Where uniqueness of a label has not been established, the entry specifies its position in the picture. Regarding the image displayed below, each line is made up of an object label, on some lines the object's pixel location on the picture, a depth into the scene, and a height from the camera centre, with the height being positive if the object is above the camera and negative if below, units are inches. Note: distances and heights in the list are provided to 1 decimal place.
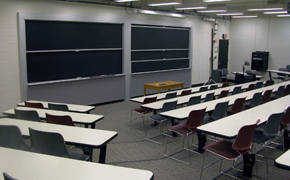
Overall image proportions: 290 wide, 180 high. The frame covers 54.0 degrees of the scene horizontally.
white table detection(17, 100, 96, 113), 205.1 -39.2
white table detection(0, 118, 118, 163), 126.0 -37.7
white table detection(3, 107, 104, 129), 166.6 -38.0
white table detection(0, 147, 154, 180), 93.1 -39.3
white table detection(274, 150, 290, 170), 109.2 -41.0
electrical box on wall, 540.9 -6.3
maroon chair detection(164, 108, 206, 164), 184.1 -43.7
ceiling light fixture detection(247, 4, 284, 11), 378.0 +66.1
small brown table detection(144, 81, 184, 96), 343.2 -36.2
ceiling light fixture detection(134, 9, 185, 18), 377.5 +60.2
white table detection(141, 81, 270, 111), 218.2 -38.0
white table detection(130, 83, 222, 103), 247.9 -38.0
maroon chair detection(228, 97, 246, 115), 231.1 -39.9
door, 569.9 +6.8
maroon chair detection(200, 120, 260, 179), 144.1 -46.6
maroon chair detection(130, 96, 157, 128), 241.1 -38.7
